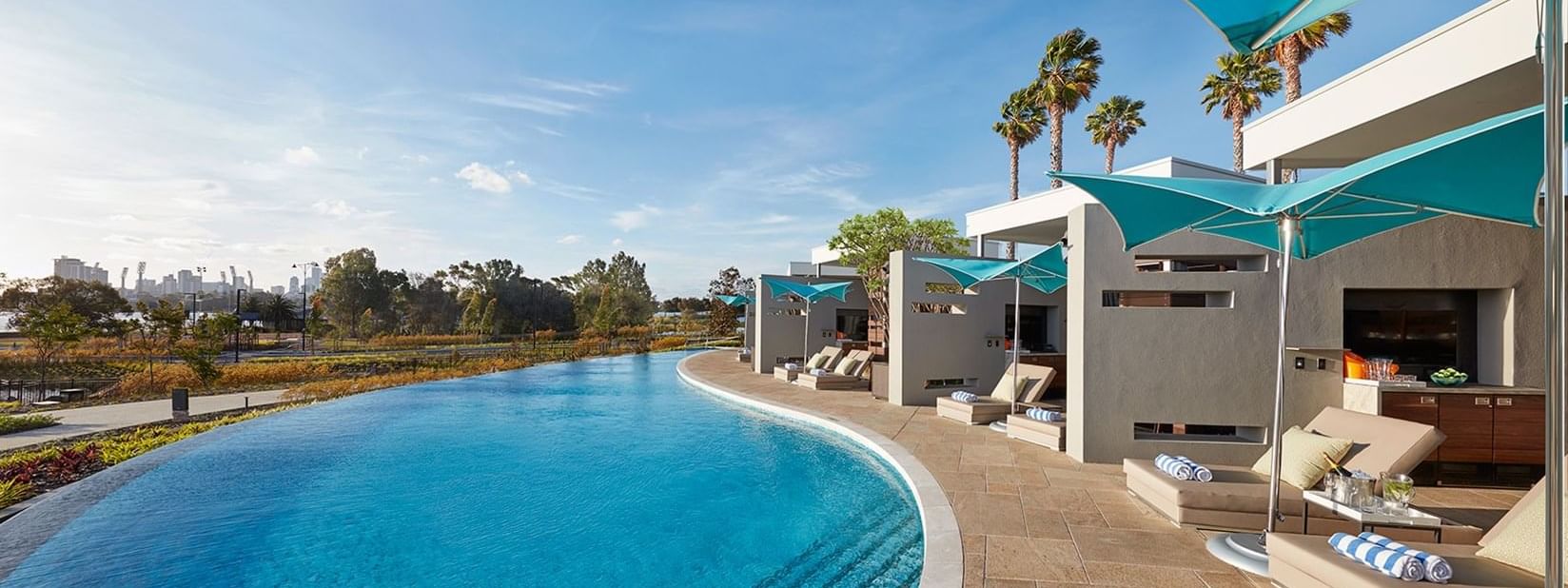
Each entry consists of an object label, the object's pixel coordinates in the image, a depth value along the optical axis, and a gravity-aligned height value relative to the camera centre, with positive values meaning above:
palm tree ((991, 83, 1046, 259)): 23.06 +6.53
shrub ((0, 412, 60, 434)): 9.91 -1.96
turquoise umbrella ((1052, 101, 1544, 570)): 3.16 +0.67
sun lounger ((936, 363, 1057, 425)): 9.25 -1.48
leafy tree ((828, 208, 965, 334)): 18.84 +1.91
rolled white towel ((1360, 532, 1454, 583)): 3.10 -1.28
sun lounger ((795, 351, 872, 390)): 13.49 -1.62
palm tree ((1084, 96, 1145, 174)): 23.42 +6.67
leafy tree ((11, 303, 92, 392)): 15.02 -0.70
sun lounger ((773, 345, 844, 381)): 14.77 -1.43
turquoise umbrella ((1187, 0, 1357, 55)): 1.99 +0.91
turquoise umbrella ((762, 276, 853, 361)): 15.62 +0.28
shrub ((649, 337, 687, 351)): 29.64 -2.04
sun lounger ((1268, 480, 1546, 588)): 3.17 -1.37
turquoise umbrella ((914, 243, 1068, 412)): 8.93 +0.49
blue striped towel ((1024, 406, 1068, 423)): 7.80 -1.40
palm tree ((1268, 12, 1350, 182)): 16.88 +6.95
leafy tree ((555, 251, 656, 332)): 34.60 +0.44
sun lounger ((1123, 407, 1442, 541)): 4.57 -1.41
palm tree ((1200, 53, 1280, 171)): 19.72 +6.69
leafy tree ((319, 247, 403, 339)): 40.09 +0.68
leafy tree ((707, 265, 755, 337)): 34.78 -0.98
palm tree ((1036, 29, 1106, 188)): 20.27 +7.39
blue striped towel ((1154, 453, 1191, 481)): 5.09 -1.34
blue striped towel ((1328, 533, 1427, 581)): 3.12 -1.30
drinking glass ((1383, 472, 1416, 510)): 4.02 -1.17
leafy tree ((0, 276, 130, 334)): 33.50 +0.08
